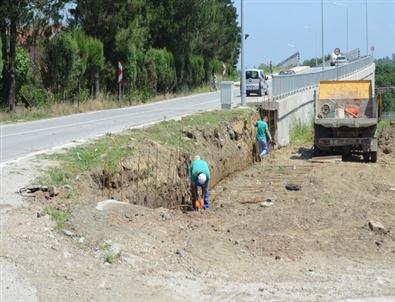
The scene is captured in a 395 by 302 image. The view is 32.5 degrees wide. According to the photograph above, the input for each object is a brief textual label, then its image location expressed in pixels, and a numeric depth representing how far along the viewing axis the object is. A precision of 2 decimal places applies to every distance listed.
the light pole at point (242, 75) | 30.80
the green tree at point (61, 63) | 33.47
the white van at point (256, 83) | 46.78
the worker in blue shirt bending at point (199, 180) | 14.12
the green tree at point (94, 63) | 37.11
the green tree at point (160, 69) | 46.59
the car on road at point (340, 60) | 79.47
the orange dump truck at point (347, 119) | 23.14
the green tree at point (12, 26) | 30.40
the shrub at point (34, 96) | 32.64
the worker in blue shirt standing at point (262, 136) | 24.00
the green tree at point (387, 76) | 66.11
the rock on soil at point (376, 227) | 11.03
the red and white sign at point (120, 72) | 39.81
